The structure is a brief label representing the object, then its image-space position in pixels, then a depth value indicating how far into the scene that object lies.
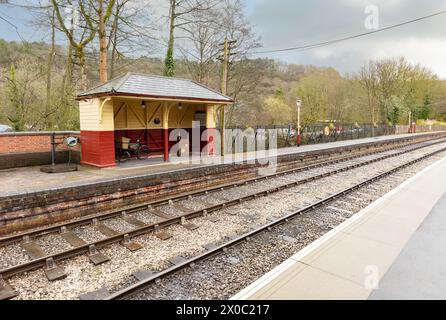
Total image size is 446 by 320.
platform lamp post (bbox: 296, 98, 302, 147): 19.36
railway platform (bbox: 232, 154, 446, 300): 3.63
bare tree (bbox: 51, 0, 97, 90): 15.42
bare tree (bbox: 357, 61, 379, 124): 39.26
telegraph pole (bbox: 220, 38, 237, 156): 14.58
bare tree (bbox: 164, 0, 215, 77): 18.20
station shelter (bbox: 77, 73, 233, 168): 10.34
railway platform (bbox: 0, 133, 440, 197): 7.42
